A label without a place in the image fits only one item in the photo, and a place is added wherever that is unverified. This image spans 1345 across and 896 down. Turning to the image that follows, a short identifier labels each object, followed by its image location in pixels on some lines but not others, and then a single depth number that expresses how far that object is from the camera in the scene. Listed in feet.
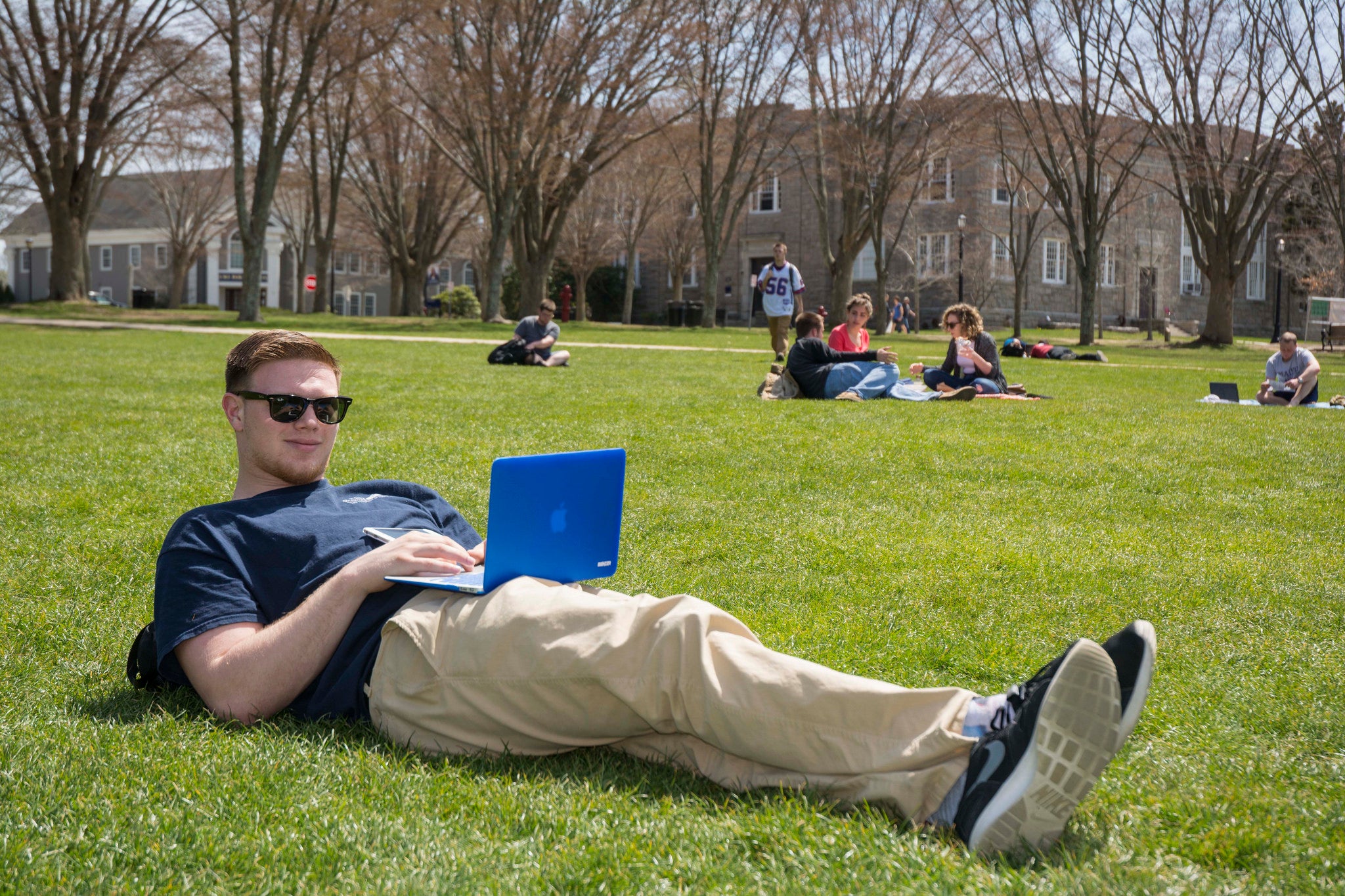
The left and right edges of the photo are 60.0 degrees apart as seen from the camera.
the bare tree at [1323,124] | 78.84
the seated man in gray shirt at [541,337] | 54.24
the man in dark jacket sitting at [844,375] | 39.96
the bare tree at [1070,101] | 87.56
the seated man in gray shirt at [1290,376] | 43.19
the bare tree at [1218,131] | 83.87
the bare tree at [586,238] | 165.78
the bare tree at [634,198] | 144.25
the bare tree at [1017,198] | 105.60
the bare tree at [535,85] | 90.58
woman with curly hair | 41.81
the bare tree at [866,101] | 97.96
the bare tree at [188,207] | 179.73
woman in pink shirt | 44.24
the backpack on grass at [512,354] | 54.39
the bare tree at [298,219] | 156.46
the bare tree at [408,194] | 127.13
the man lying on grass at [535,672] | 7.72
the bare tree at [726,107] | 98.63
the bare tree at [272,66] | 87.76
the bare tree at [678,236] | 165.68
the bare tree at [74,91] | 98.43
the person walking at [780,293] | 62.75
